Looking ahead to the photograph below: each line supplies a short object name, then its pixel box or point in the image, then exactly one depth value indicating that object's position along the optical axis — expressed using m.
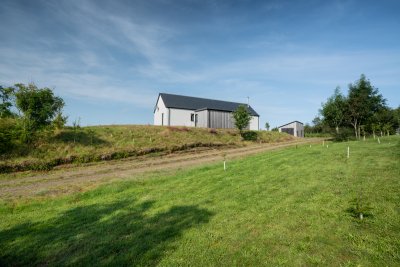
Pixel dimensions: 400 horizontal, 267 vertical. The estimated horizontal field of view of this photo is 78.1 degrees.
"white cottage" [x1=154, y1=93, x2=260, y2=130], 51.03
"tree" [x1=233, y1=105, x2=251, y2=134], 45.31
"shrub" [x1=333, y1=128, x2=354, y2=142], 39.38
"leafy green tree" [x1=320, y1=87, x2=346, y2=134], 40.09
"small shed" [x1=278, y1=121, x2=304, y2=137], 68.50
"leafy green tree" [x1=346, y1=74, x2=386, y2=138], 39.28
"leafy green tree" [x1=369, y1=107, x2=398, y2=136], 46.47
